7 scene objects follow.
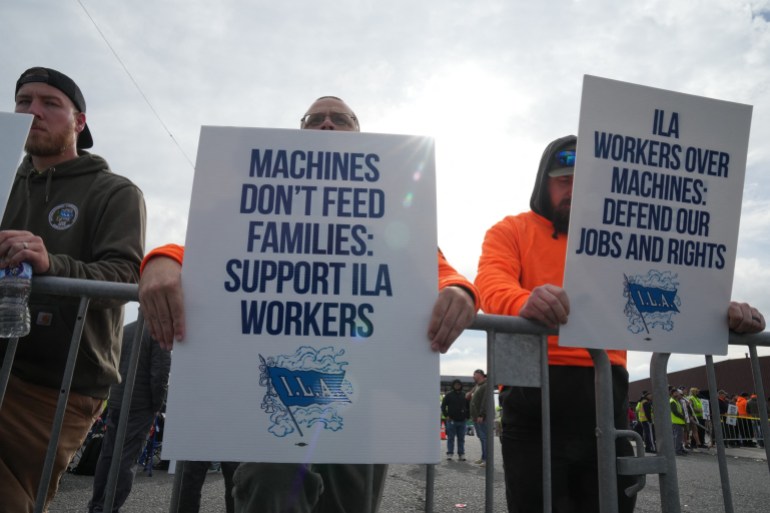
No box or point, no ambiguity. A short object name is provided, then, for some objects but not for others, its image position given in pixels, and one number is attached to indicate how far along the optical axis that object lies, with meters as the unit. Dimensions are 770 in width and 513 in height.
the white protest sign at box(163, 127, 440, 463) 1.53
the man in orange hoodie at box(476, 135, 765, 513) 2.04
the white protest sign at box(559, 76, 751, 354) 1.88
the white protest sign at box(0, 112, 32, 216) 1.93
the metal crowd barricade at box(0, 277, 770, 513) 1.76
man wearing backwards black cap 2.01
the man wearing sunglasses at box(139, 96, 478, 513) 1.52
